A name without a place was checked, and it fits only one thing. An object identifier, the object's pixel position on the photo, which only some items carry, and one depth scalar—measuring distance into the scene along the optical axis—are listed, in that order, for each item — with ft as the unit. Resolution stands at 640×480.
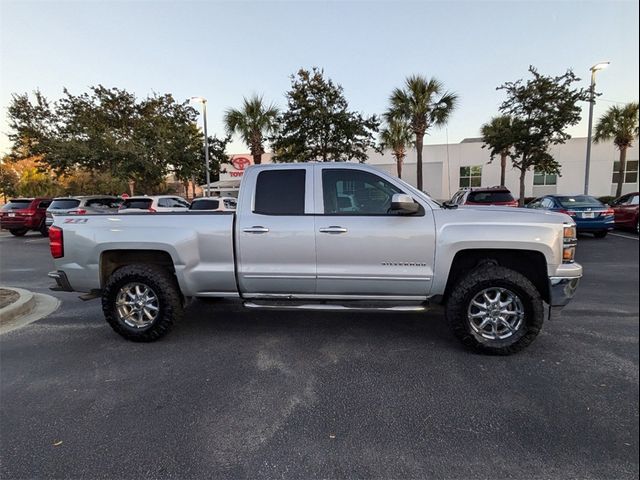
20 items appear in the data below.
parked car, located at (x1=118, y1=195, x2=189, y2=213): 43.87
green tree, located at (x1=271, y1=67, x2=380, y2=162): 55.42
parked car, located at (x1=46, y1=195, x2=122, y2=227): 48.81
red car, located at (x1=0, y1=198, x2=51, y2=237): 53.99
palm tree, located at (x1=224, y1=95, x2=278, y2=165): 71.20
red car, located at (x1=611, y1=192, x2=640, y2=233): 40.16
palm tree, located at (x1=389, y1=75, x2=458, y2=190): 64.49
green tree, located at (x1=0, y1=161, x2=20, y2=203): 128.06
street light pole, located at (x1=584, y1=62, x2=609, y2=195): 50.14
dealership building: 93.97
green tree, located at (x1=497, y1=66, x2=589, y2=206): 50.06
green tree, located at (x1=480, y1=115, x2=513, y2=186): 54.09
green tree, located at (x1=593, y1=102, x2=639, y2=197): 72.79
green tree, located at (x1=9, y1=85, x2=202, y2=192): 61.52
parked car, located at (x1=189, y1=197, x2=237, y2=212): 40.83
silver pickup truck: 12.48
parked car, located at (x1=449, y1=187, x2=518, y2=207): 38.27
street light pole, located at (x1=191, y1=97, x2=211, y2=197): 69.00
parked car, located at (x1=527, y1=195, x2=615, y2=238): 38.39
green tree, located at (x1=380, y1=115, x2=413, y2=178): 80.12
